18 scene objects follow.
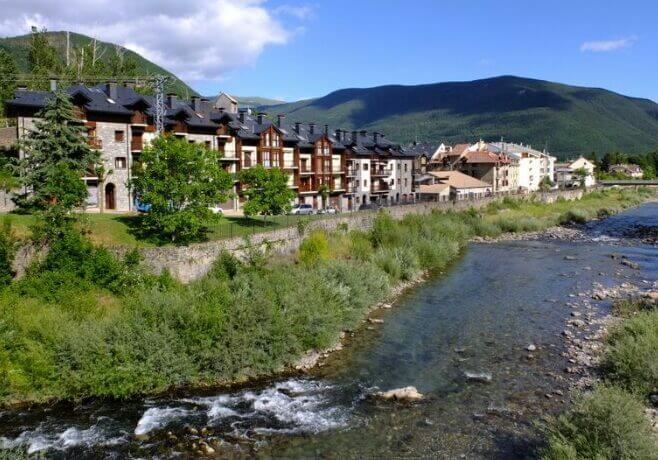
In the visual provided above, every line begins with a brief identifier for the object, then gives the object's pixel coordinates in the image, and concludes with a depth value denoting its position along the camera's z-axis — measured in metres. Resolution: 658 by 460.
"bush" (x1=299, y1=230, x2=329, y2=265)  36.12
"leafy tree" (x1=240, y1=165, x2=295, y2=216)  40.91
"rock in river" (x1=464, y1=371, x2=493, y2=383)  21.81
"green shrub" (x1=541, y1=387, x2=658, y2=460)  13.92
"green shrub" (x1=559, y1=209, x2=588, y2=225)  78.51
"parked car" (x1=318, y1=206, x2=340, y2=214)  55.50
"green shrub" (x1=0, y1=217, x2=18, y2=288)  25.52
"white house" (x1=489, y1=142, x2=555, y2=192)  119.88
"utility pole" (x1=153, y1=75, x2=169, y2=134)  39.78
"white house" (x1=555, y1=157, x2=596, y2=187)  143.32
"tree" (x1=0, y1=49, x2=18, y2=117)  60.75
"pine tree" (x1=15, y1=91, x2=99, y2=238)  29.61
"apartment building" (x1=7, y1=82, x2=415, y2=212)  42.19
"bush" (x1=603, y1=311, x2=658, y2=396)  19.62
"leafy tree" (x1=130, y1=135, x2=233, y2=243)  31.48
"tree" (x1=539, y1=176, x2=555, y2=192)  123.94
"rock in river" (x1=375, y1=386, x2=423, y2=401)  20.19
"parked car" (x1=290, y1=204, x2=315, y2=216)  54.12
